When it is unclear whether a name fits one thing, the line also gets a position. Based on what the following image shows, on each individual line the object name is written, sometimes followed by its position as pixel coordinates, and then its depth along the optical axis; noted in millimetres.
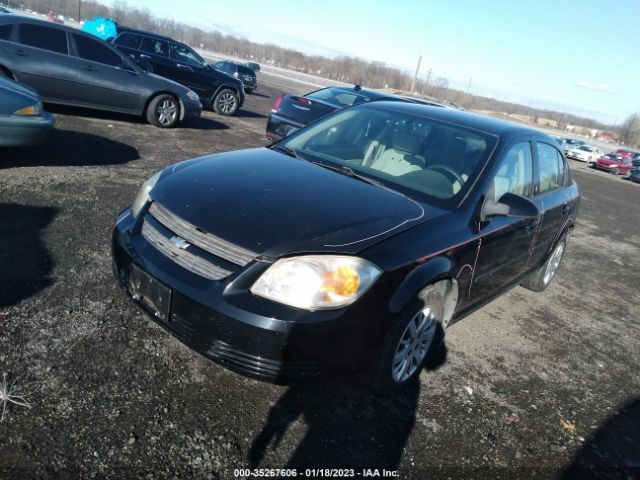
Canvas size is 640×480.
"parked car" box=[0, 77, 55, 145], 5211
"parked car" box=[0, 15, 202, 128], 7711
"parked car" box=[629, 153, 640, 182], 26044
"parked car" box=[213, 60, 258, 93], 24250
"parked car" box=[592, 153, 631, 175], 28844
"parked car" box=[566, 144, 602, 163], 32344
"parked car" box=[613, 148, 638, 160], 30881
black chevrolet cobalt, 2314
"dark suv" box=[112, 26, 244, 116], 12305
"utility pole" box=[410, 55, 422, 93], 63656
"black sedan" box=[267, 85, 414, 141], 9094
